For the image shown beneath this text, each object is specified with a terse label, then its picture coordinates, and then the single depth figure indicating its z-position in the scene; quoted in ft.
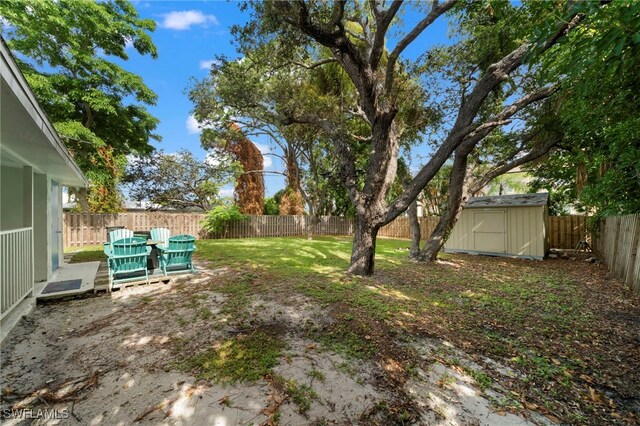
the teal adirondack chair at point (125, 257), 16.66
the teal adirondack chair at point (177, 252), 19.34
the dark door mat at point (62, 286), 15.48
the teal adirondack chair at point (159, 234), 24.52
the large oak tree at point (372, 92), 16.24
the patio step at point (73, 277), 14.87
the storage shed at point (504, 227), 31.76
